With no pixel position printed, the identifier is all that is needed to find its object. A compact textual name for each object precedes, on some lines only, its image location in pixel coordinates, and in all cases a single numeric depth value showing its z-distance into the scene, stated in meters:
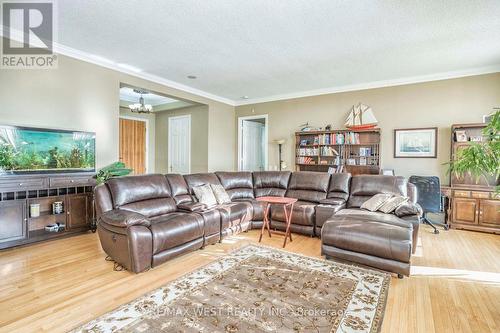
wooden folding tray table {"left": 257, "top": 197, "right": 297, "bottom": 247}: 3.70
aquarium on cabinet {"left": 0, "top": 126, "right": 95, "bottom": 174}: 3.24
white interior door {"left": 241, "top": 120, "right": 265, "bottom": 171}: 7.16
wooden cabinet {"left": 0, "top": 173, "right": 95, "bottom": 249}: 3.21
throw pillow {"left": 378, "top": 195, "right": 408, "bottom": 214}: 3.32
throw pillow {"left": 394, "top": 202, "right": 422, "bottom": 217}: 3.07
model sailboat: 5.27
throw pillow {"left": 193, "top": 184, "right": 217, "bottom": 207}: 3.95
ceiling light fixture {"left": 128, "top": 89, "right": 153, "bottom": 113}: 5.47
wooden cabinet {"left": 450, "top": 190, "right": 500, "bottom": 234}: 4.09
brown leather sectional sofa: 2.60
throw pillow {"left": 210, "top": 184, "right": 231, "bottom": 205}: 4.19
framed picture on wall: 4.80
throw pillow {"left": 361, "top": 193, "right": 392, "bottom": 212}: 3.49
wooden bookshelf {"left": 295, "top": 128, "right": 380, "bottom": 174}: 5.30
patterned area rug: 1.79
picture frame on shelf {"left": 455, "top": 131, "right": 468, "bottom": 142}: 4.44
